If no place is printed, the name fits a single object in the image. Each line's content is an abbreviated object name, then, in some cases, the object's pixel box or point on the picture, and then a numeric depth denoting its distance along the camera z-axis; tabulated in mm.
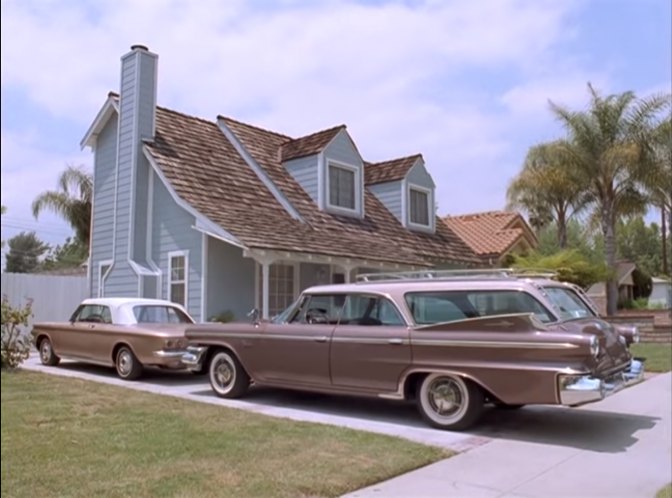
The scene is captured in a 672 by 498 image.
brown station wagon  7090
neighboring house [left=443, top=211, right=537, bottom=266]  24219
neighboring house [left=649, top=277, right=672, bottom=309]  31325
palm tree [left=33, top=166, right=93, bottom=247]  24562
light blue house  14609
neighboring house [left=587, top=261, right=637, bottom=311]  29531
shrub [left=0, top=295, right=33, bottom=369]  7927
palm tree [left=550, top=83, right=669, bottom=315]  23562
